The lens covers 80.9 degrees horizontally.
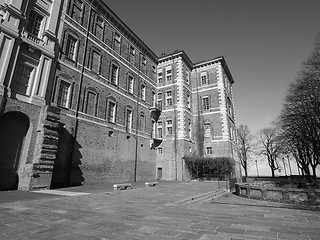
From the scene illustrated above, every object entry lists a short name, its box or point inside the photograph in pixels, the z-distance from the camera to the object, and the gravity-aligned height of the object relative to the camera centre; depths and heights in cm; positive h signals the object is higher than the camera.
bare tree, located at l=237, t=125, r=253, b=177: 4438 +652
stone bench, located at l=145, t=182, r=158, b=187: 1625 -113
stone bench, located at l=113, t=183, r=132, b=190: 1310 -113
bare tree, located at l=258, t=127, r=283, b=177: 4359 +511
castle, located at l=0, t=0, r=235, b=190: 1200 +699
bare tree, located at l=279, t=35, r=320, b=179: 1787 +649
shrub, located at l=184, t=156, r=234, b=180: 2616 +72
